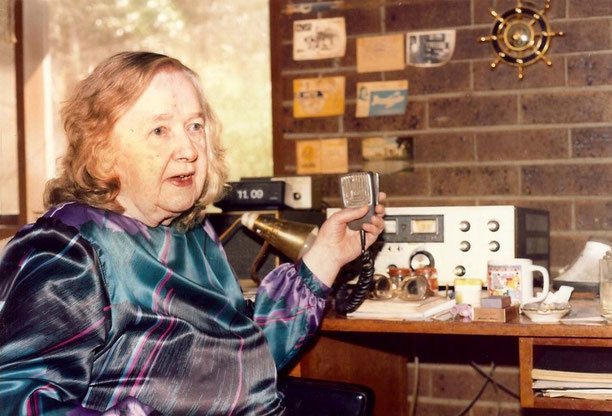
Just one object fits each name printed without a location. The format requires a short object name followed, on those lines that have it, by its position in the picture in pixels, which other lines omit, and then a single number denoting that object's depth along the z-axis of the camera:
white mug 1.89
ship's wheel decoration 2.63
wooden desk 1.62
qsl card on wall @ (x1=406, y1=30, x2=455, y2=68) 2.73
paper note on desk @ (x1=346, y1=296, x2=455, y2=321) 1.78
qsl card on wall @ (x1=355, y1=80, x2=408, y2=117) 2.80
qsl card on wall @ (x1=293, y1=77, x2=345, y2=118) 2.88
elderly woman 1.21
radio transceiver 2.04
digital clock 2.22
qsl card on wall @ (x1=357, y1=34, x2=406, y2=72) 2.79
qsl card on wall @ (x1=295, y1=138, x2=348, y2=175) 2.88
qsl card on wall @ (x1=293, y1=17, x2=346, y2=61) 2.87
